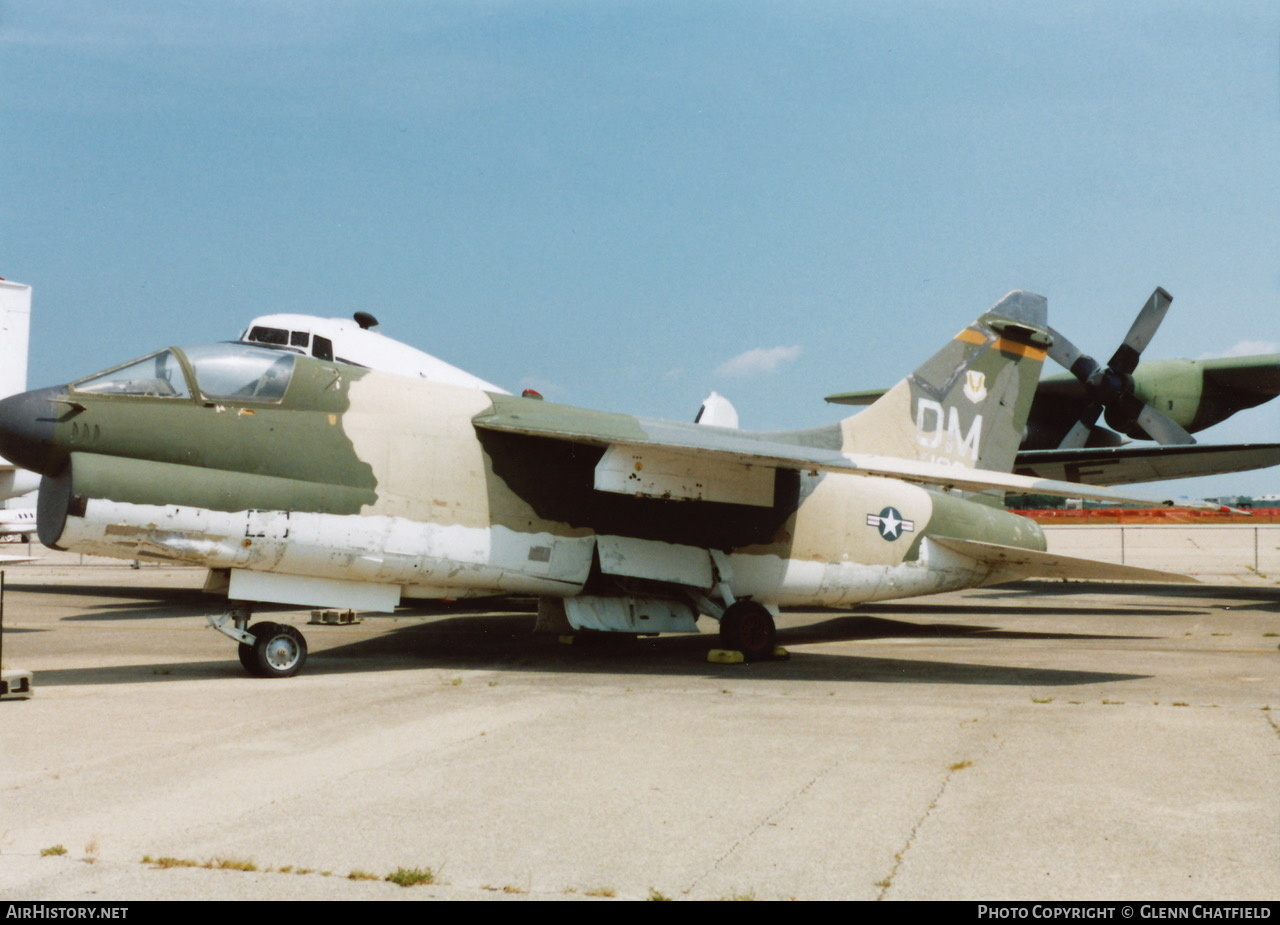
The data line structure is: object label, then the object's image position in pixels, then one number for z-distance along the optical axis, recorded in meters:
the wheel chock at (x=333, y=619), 16.33
